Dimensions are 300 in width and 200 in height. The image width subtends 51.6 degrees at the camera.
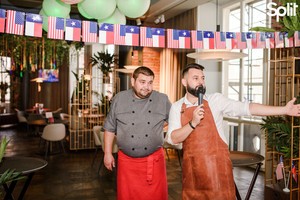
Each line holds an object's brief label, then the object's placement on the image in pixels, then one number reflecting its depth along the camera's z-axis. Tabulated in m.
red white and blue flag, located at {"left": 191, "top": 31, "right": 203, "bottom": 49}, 3.94
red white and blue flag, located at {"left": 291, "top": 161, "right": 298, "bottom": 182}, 3.36
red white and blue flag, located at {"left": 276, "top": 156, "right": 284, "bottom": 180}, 3.54
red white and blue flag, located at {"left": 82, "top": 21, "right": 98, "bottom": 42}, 3.47
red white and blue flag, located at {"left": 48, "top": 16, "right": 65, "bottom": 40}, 3.30
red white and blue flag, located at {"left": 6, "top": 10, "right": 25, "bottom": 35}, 3.12
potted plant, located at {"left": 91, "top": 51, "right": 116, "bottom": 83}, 9.06
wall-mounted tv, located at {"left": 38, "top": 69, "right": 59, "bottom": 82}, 13.39
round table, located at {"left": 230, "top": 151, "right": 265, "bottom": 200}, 3.14
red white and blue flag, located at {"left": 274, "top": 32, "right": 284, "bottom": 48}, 4.12
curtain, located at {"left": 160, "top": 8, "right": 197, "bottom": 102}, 7.19
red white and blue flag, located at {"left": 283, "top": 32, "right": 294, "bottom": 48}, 4.01
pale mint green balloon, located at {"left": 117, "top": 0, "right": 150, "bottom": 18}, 3.65
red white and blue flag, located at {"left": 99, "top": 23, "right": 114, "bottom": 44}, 3.53
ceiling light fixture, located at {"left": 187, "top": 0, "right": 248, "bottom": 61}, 4.04
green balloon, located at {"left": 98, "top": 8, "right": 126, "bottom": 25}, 3.98
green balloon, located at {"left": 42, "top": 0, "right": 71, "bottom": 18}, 3.70
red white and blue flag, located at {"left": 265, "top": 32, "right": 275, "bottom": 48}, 4.16
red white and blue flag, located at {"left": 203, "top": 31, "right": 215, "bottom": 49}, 3.97
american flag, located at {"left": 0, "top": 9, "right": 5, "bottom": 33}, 3.06
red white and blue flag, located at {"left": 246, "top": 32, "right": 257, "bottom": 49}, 4.13
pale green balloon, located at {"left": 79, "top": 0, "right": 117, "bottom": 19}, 3.44
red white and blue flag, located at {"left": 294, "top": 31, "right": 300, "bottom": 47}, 3.83
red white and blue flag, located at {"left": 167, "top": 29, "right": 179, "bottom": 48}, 3.85
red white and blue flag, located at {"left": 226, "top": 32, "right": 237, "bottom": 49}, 4.09
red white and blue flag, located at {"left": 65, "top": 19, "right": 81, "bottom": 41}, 3.38
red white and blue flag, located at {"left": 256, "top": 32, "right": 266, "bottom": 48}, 4.15
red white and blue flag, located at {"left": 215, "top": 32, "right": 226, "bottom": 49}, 4.04
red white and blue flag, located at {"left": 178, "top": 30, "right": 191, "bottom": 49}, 3.90
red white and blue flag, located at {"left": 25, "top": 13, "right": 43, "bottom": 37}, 3.22
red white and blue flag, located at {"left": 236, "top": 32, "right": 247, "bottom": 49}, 4.11
